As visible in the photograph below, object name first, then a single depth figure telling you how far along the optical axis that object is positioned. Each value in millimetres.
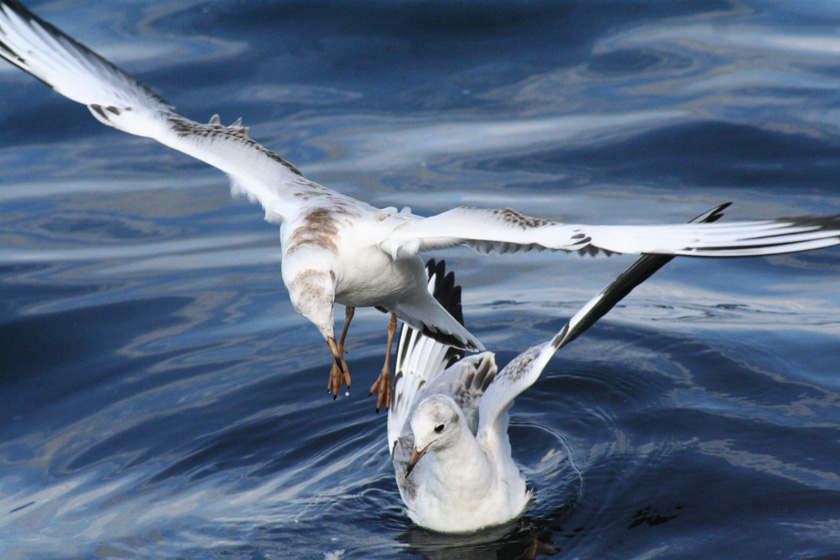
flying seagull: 9430
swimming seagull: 10961
